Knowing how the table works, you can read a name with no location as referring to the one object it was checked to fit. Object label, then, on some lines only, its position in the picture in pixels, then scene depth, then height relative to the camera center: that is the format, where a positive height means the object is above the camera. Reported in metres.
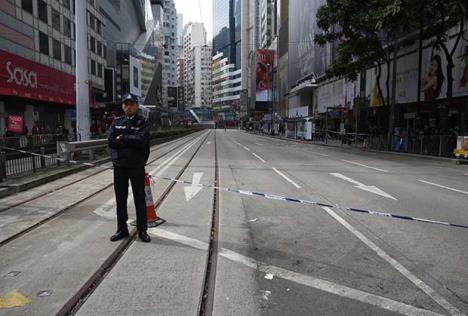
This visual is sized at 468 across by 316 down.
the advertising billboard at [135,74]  81.00 +7.68
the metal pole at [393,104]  30.48 +0.97
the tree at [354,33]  28.28 +5.55
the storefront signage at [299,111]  67.31 +1.17
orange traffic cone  7.44 -1.52
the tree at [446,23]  22.14 +5.25
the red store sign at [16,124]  19.58 -0.28
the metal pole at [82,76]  18.88 +1.68
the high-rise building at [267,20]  133.24 +28.80
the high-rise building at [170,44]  176.34 +28.07
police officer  6.44 -0.53
